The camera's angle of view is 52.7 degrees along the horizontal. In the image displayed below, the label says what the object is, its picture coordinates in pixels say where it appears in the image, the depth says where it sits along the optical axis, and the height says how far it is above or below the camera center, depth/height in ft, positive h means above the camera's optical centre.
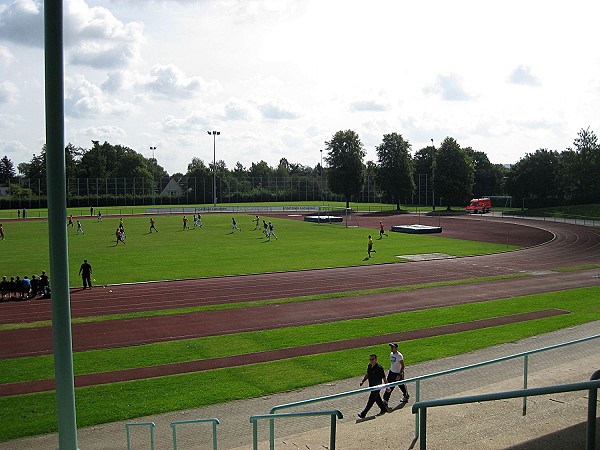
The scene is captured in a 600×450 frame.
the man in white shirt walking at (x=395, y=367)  43.11 -12.24
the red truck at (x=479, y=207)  298.56 -5.98
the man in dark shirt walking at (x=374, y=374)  41.57 -12.27
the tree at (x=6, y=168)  544.62 +29.72
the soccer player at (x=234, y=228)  201.12 -10.27
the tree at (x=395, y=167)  325.21 +15.45
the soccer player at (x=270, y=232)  172.49 -10.02
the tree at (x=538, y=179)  307.99 +7.63
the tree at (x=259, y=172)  641.81 +27.18
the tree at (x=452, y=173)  316.81 +11.62
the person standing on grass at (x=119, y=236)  156.46 -9.73
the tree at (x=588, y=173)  290.97 +9.81
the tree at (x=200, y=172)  455.63 +19.95
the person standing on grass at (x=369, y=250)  135.03 -12.12
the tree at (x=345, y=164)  321.73 +17.34
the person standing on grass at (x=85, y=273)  96.27 -11.68
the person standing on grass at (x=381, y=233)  179.94 -11.19
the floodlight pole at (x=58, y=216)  17.21 -0.45
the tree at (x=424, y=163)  430.45 +23.01
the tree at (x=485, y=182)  412.36 +8.68
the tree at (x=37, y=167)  428.68 +24.34
